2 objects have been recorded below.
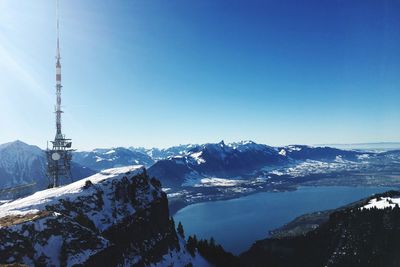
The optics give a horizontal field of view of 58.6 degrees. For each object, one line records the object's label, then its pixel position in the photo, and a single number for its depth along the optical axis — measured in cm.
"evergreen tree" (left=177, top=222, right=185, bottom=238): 16482
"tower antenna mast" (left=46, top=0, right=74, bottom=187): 14538
